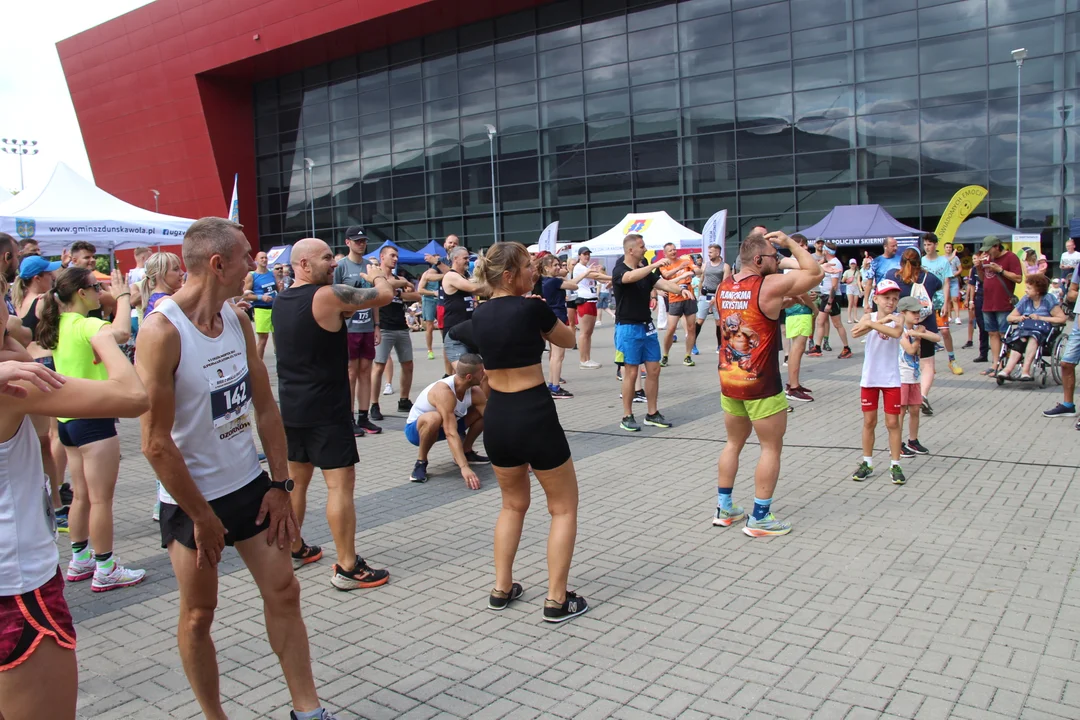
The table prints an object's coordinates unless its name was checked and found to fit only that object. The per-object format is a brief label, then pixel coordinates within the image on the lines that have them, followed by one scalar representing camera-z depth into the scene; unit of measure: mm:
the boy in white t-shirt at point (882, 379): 6422
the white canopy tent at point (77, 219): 12734
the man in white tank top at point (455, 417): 6848
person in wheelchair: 10070
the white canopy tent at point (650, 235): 22172
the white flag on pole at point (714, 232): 18297
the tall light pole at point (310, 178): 41188
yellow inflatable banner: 19391
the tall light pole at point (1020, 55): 24278
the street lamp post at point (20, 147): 54031
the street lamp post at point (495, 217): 36156
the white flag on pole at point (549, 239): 22078
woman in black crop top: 4059
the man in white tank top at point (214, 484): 2812
